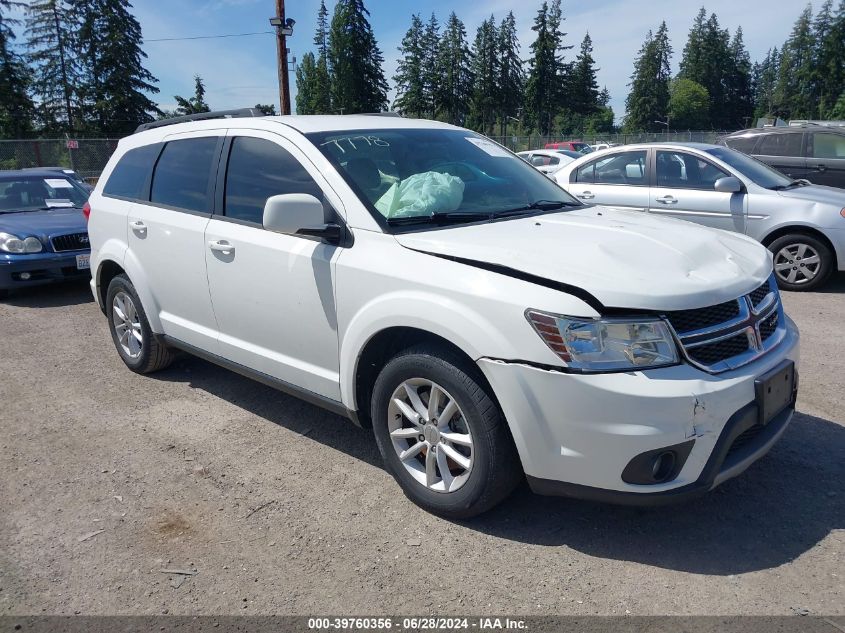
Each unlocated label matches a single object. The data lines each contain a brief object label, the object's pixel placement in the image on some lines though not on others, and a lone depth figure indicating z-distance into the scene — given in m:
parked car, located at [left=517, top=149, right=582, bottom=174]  20.63
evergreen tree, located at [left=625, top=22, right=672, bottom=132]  97.06
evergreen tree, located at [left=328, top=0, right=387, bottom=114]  72.19
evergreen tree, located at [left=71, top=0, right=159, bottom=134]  48.12
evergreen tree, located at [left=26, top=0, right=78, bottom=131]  46.88
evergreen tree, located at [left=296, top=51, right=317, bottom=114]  101.78
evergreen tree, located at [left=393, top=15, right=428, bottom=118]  81.19
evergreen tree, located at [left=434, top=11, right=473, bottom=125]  82.50
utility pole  20.28
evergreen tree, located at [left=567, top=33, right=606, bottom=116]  90.94
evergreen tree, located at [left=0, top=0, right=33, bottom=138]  43.56
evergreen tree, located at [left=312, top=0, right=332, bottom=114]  83.81
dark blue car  7.83
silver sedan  7.43
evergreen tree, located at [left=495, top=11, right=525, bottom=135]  88.12
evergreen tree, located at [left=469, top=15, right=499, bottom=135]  87.31
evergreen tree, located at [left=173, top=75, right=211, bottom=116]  52.97
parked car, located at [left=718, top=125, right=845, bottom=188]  10.62
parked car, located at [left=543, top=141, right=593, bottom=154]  34.63
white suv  2.60
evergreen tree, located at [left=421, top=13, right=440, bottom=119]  81.81
